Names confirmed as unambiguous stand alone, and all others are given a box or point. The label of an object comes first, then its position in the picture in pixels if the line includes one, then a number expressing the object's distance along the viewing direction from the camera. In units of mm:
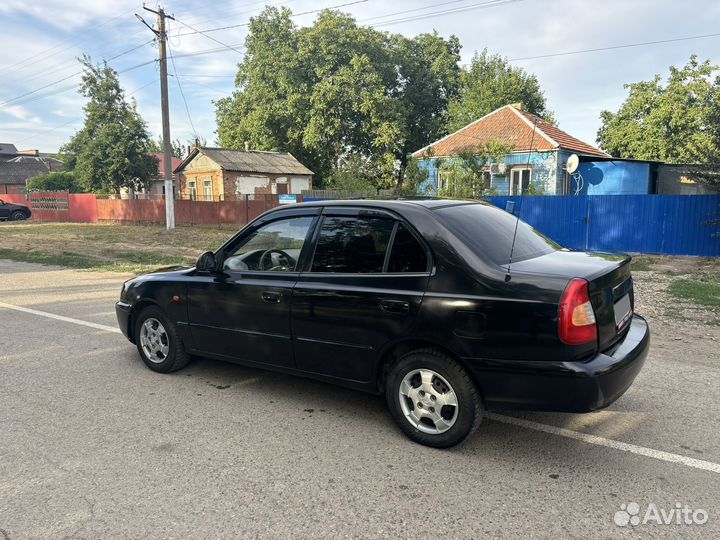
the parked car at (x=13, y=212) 37500
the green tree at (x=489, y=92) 44062
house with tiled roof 25094
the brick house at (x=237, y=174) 37688
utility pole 24297
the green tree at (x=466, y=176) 16156
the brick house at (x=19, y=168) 70938
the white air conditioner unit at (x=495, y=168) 18883
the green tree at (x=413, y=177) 16859
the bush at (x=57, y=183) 49469
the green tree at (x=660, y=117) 38062
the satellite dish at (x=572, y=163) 18353
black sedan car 2975
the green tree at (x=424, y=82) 43500
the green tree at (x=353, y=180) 19922
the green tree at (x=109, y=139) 36625
